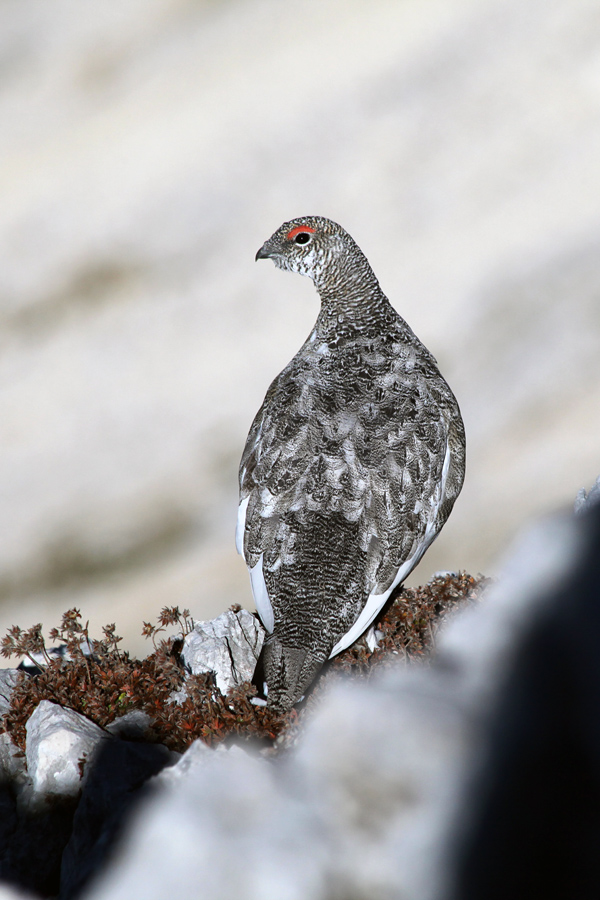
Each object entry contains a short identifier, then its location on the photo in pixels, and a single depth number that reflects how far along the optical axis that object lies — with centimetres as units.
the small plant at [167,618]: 1060
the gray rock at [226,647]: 1043
